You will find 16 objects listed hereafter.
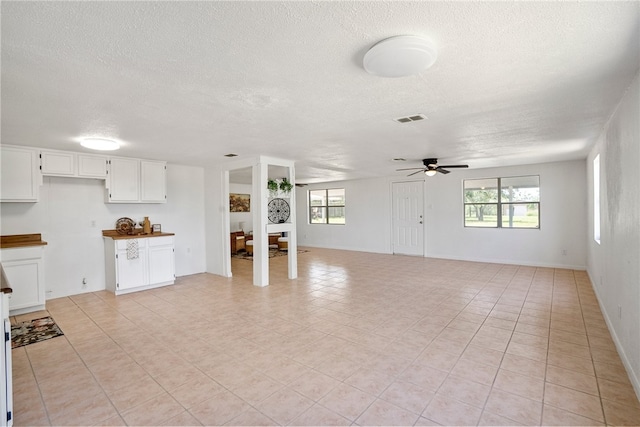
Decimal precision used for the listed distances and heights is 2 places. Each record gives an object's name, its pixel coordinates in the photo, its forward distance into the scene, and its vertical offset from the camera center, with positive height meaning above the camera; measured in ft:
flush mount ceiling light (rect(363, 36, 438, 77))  5.42 +2.83
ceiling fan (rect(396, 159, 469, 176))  18.76 +2.70
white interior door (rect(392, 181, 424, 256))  26.96 -0.57
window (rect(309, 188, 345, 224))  32.89 +0.75
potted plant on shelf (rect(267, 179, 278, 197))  17.61 +1.52
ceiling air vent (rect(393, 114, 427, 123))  10.10 +3.06
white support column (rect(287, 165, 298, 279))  18.78 -1.40
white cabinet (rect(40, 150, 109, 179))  14.39 +2.59
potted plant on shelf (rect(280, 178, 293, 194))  18.11 +1.61
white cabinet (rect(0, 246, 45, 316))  13.09 -2.49
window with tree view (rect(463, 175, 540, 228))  21.85 +0.56
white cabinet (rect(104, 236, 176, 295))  15.88 -2.48
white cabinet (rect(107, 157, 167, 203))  16.58 +1.97
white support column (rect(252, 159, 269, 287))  16.98 -0.59
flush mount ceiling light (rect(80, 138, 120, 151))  12.09 +2.88
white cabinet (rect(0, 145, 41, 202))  13.20 +1.92
